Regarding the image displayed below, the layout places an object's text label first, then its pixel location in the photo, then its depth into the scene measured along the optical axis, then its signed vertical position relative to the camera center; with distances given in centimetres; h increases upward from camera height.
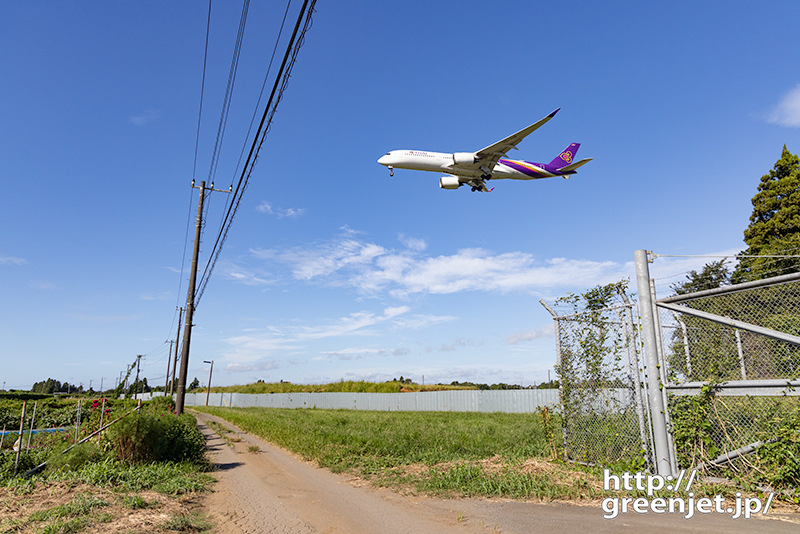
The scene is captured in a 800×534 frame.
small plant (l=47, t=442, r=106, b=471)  820 -161
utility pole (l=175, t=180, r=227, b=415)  1712 +154
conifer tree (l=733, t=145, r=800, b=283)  2572 +970
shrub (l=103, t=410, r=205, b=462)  886 -142
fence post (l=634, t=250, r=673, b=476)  675 +5
